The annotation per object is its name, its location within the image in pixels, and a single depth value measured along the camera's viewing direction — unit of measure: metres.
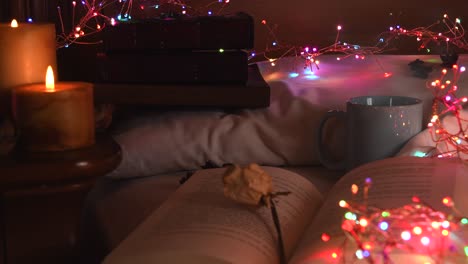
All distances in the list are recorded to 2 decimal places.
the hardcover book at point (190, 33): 0.99
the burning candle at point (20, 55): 0.66
